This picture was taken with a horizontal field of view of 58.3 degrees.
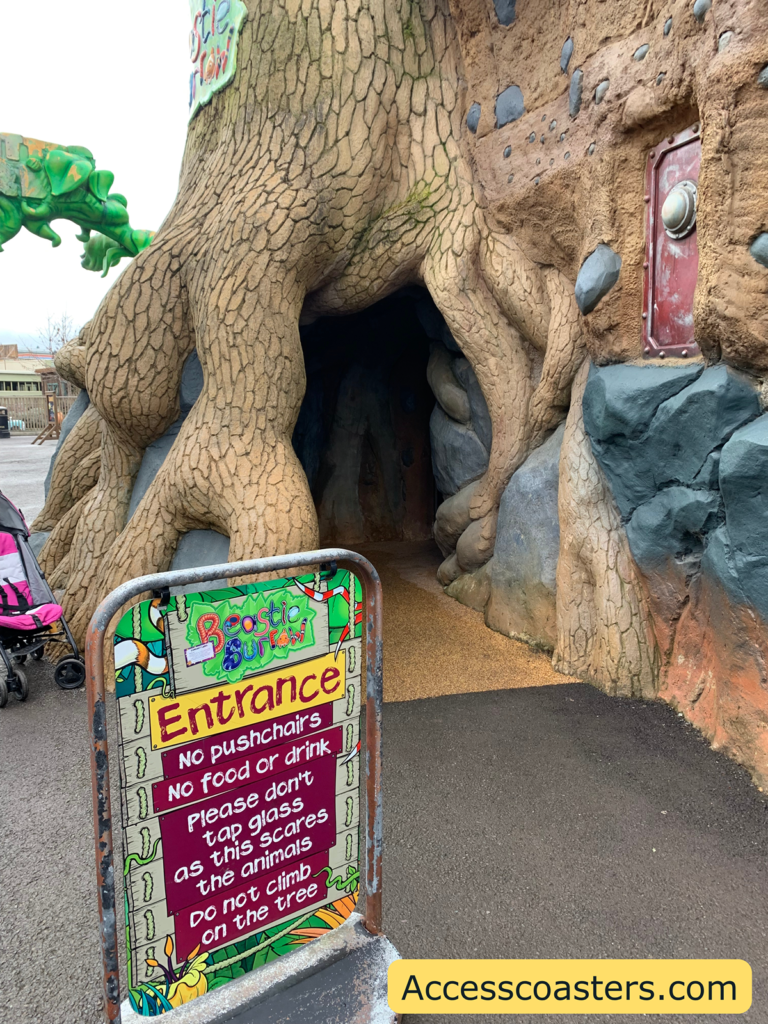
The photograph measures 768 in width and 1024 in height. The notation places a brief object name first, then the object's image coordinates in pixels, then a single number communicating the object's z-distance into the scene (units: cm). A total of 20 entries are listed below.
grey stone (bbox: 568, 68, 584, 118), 362
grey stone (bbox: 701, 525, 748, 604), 284
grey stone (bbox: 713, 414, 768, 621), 265
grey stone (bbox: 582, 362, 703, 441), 318
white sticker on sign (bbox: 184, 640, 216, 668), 140
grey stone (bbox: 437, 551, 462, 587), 546
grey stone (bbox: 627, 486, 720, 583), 308
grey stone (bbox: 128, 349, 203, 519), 451
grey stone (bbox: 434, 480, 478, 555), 520
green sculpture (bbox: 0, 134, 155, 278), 967
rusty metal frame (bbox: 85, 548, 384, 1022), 129
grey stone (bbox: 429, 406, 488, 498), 527
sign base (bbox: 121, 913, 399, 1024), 164
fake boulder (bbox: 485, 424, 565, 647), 417
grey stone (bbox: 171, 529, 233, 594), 421
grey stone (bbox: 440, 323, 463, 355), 532
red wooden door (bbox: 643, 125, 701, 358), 309
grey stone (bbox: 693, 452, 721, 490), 297
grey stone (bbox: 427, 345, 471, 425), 535
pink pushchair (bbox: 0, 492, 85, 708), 374
